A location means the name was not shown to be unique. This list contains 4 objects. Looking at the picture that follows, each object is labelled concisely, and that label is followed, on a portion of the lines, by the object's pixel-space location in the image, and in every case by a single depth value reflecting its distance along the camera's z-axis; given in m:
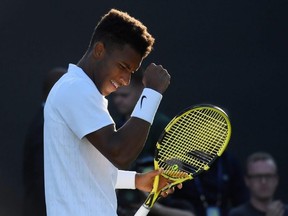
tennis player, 6.89
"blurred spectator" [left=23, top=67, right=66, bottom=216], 11.77
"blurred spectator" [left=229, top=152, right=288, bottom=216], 12.12
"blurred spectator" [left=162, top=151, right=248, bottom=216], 12.14
